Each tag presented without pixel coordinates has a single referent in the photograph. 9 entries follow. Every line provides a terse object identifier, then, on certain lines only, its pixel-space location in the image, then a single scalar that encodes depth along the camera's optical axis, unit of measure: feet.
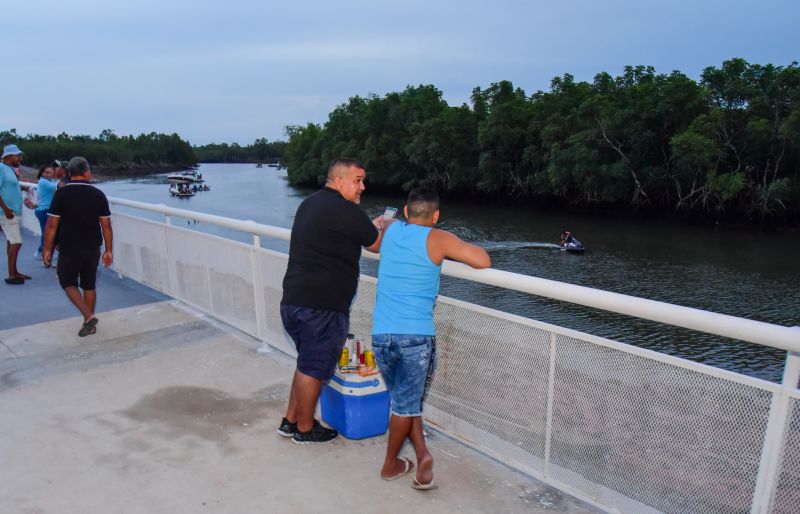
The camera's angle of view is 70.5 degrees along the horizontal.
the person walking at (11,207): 23.85
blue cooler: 10.79
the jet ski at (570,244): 120.06
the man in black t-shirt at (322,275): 9.72
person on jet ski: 121.90
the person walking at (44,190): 27.66
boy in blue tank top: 8.83
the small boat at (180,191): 295.69
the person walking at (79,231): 16.87
